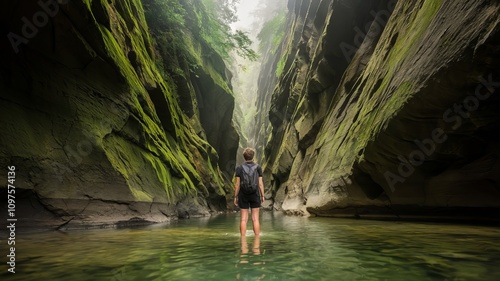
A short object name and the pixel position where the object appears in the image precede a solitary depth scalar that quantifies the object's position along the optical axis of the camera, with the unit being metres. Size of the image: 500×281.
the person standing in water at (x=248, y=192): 5.84
